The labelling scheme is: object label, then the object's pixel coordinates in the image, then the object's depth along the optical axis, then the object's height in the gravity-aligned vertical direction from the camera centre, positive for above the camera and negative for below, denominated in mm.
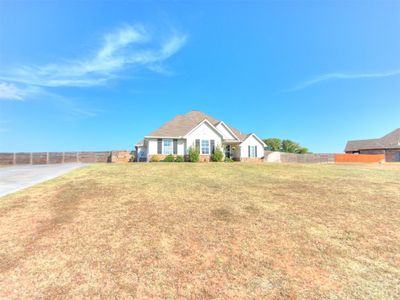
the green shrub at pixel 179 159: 24541 -130
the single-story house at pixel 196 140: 25375 +2135
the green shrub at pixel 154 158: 24562 +4
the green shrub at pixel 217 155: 25688 +275
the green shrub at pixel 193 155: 24469 +290
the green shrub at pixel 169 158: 24281 -64
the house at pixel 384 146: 41656 +1886
